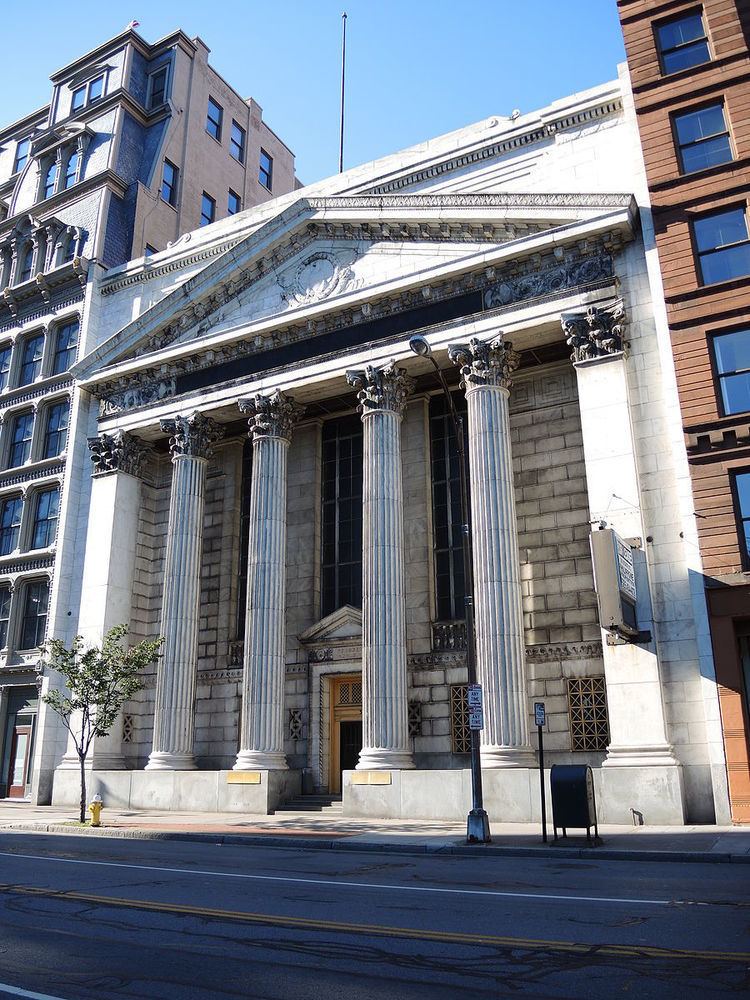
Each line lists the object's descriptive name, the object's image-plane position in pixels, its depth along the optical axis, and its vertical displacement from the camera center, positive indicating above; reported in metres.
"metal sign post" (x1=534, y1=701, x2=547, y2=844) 18.25 +1.16
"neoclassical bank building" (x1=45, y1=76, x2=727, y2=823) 22.52 +8.80
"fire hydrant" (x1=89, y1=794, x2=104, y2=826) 23.06 -0.93
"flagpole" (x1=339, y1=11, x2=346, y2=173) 40.90 +35.24
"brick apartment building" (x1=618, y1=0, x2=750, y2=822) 20.95 +13.72
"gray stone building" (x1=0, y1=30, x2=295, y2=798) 35.47 +26.70
